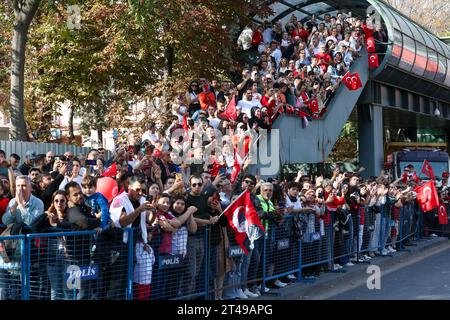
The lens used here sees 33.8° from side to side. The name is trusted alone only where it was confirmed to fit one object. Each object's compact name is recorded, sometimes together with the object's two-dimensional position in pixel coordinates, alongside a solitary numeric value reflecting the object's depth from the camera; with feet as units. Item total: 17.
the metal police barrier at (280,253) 39.52
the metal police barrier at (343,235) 47.83
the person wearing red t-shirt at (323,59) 77.51
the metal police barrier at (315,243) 43.86
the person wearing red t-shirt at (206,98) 62.03
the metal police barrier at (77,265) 25.68
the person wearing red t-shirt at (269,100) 62.75
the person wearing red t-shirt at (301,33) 82.15
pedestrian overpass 72.41
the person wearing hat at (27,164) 41.06
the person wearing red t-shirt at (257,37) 80.02
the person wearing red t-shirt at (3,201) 29.77
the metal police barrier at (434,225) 72.33
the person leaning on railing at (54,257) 25.90
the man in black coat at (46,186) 31.65
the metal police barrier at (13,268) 24.98
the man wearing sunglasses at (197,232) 32.58
